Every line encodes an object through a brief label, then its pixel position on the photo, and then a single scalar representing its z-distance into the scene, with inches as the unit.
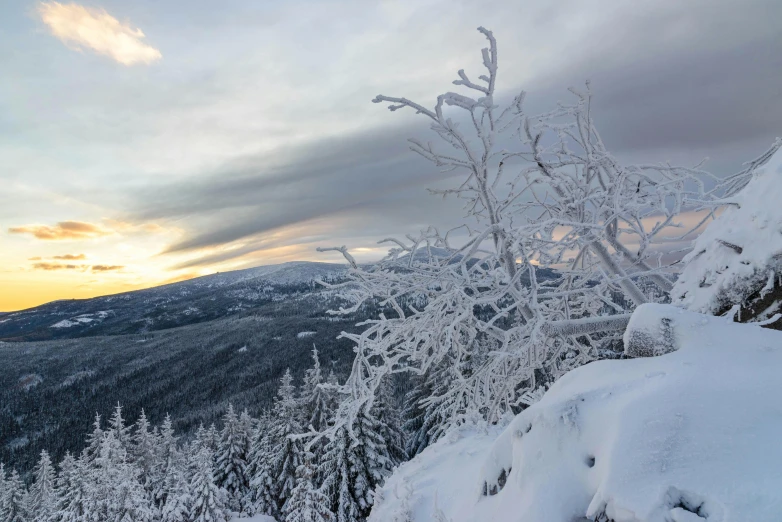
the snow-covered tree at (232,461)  1286.9
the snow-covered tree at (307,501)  821.2
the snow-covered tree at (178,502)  954.1
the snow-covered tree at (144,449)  1267.2
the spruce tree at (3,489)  1277.1
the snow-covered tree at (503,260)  177.0
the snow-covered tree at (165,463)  1126.4
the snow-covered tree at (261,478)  1120.8
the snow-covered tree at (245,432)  1347.2
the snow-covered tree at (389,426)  929.5
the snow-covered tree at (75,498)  890.7
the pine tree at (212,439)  1451.8
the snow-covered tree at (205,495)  985.5
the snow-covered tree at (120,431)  1167.6
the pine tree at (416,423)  987.9
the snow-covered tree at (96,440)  1082.3
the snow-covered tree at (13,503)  1253.4
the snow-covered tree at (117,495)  888.3
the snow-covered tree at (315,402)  898.7
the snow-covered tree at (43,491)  1131.3
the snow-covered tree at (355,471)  834.2
